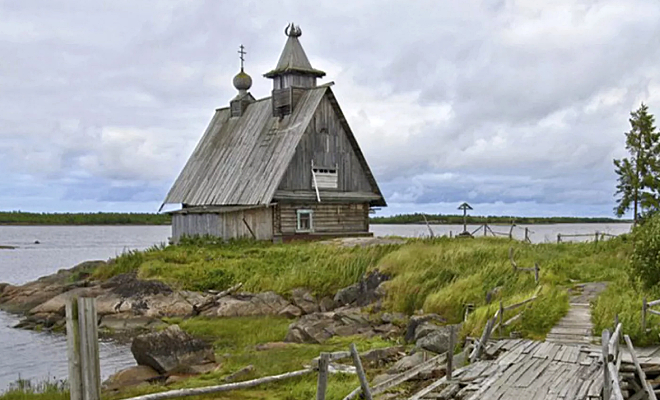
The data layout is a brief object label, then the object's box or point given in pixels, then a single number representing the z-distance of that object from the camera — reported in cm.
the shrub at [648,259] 1970
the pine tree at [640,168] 4862
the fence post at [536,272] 2119
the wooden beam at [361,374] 1112
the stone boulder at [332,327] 2077
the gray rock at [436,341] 1648
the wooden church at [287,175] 3775
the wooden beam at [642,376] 1255
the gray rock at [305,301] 2591
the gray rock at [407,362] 1547
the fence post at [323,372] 1018
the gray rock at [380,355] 1666
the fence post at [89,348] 761
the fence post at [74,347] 762
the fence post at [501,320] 1656
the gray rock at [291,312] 2530
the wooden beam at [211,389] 917
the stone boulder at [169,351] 1825
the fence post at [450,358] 1323
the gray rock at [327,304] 2575
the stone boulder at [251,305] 2573
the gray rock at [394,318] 2195
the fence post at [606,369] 1108
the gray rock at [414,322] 1933
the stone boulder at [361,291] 2534
